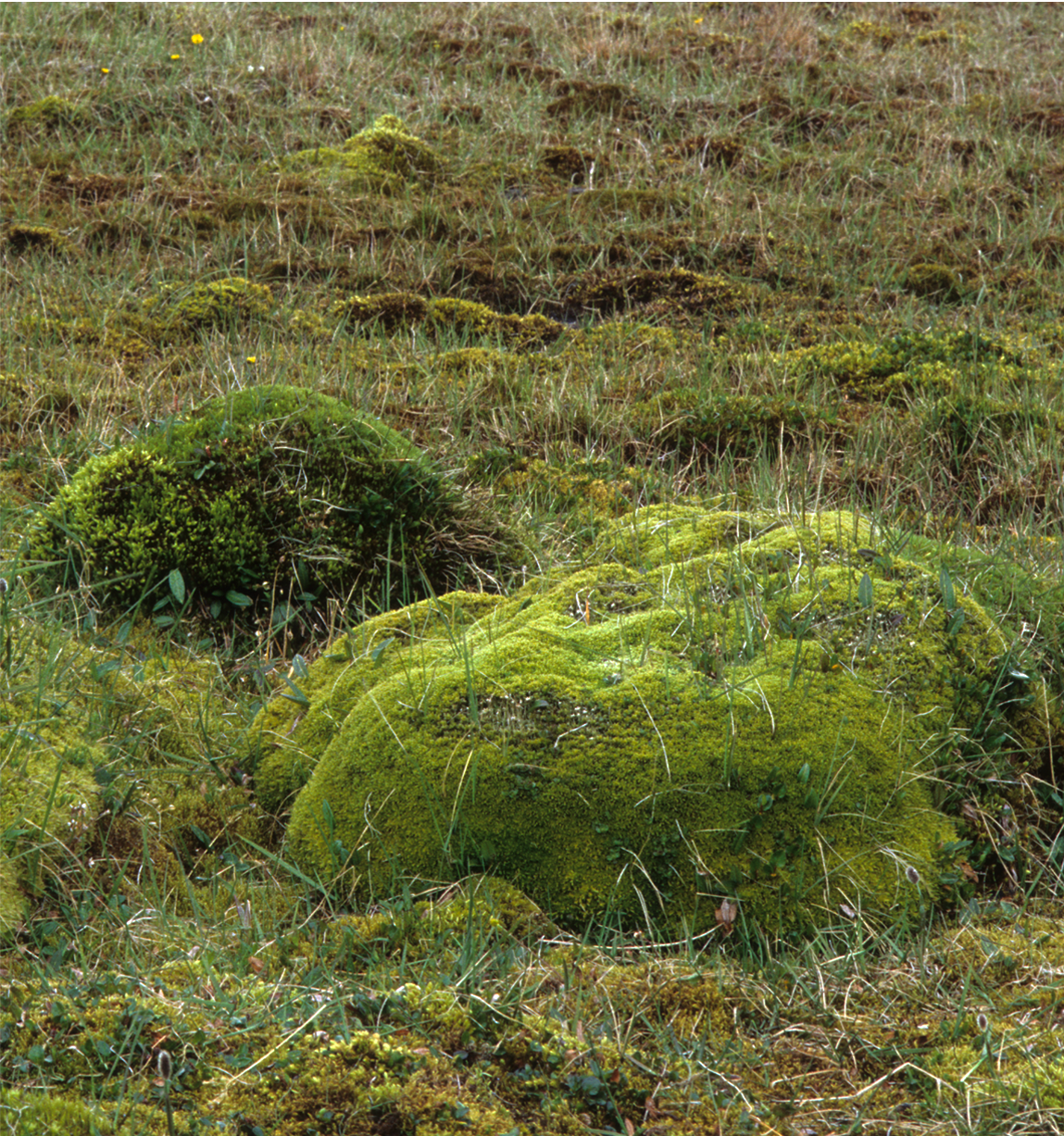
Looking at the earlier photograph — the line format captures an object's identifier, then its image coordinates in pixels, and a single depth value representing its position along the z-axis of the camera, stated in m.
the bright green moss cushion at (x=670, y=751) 5.82
